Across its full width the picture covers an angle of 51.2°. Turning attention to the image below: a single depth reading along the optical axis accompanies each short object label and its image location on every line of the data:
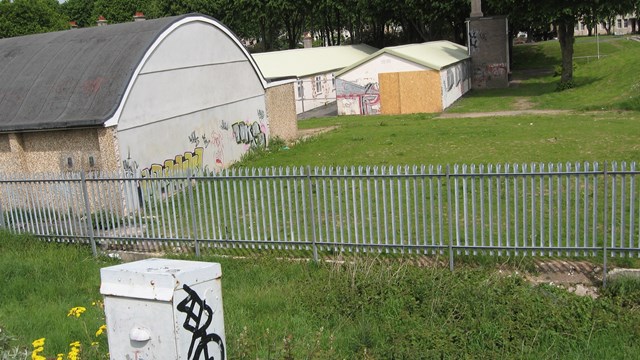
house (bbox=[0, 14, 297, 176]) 14.75
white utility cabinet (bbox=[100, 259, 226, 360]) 4.08
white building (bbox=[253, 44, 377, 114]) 41.09
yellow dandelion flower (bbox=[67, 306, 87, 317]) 7.27
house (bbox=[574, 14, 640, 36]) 91.11
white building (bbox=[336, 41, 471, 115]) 33.06
